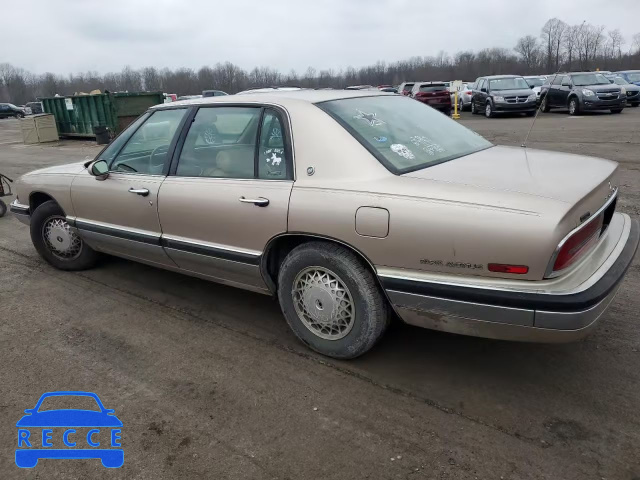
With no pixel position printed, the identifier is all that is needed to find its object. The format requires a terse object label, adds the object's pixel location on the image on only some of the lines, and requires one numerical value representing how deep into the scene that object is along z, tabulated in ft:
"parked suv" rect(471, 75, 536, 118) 63.41
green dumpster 65.16
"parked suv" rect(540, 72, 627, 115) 59.67
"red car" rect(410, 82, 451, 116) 76.38
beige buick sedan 7.91
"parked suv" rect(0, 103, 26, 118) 166.40
